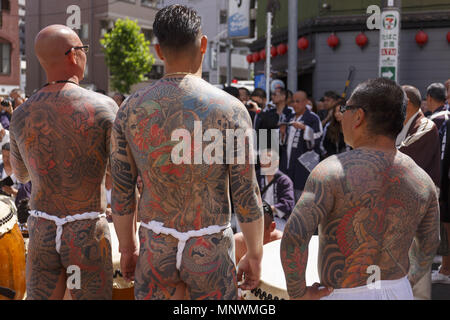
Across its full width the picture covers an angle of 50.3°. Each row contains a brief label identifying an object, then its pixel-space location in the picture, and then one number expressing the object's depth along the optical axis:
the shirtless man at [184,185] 2.13
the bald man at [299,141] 6.58
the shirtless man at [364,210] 2.05
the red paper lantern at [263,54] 18.86
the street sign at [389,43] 6.71
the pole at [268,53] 10.49
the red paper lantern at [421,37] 14.15
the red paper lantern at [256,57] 19.97
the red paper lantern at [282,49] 17.25
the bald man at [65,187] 2.59
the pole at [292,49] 11.48
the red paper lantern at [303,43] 15.76
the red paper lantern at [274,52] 18.02
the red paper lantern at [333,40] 15.08
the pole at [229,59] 21.74
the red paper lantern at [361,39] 14.73
